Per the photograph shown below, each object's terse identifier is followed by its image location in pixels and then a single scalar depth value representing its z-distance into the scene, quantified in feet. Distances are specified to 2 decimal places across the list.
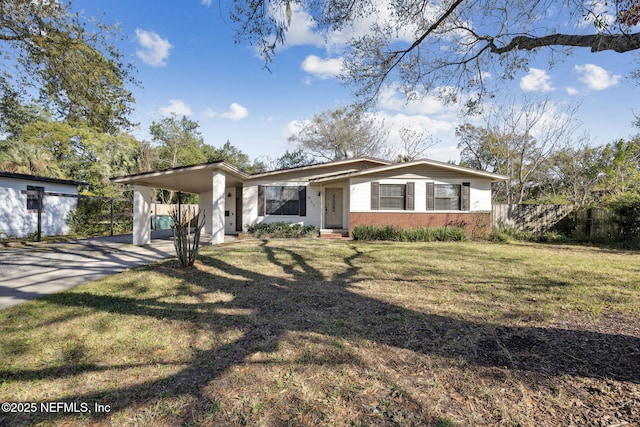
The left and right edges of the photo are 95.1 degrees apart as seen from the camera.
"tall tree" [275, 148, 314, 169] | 106.52
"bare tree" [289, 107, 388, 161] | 89.61
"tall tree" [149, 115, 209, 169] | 95.48
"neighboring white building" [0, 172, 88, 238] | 38.70
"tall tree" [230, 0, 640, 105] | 12.47
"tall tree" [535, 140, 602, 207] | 55.31
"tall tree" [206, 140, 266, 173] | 130.23
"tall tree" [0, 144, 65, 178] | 53.62
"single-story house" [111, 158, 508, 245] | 35.32
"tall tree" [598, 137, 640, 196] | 46.78
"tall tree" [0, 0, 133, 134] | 24.32
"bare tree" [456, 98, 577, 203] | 56.04
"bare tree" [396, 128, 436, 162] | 81.87
